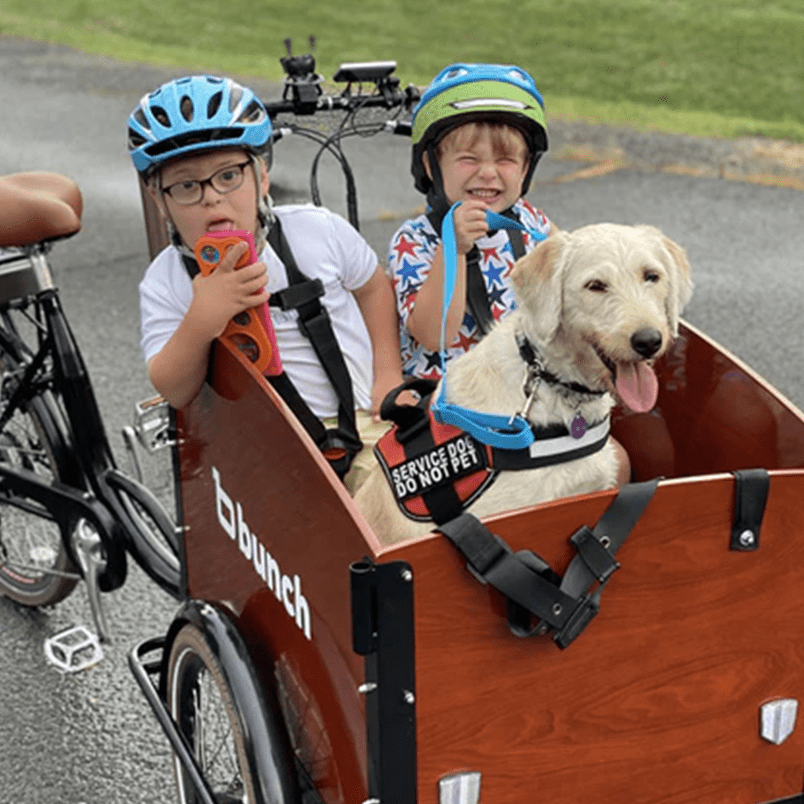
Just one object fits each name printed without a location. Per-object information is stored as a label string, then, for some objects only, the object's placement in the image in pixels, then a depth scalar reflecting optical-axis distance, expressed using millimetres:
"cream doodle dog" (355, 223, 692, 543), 2221
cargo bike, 1812
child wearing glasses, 2334
